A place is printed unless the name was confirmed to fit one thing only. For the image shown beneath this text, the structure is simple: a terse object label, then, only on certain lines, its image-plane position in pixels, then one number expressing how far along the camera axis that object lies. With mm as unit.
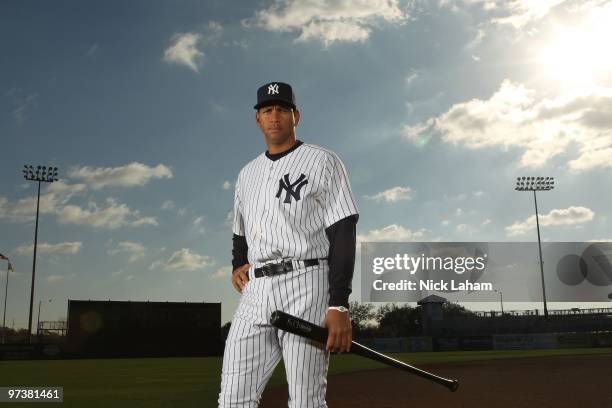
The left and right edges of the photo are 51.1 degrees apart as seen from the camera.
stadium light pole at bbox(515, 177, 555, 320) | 54406
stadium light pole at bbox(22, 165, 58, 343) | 47750
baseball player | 3000
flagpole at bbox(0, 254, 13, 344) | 40162
